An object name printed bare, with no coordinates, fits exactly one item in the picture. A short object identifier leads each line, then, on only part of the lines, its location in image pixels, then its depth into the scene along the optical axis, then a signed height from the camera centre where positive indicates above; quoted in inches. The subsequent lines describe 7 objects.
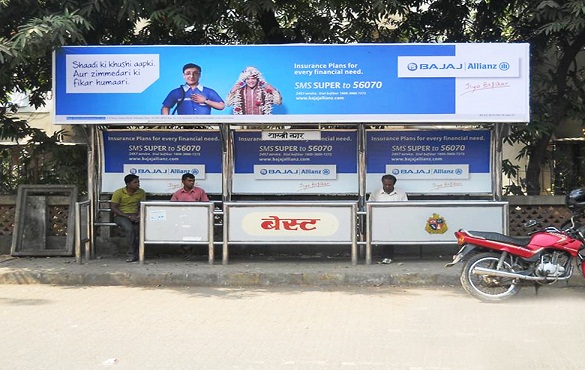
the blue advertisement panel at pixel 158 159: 426.6 +19.5
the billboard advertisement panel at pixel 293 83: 366.3 +59.6
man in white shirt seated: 398.3 -3.5
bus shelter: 366.6 +54.8
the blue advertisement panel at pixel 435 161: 413.4 +17.0
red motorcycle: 307.1 -33.7
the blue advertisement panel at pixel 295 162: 419.5 +17.0
